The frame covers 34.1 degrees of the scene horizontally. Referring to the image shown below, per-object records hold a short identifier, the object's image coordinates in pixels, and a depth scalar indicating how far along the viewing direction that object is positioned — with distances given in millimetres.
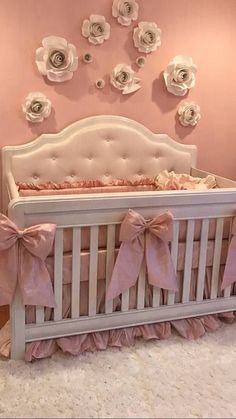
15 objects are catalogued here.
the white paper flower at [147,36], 2506
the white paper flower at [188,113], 2721
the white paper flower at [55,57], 2331
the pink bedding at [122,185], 2361
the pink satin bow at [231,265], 1917
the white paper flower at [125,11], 2430
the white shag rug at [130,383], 1409
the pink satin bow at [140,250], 1700
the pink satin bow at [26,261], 1546
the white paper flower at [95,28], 2408
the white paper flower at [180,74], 2600
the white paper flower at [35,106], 2381
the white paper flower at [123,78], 2512
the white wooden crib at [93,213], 1653
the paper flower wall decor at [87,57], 2451
